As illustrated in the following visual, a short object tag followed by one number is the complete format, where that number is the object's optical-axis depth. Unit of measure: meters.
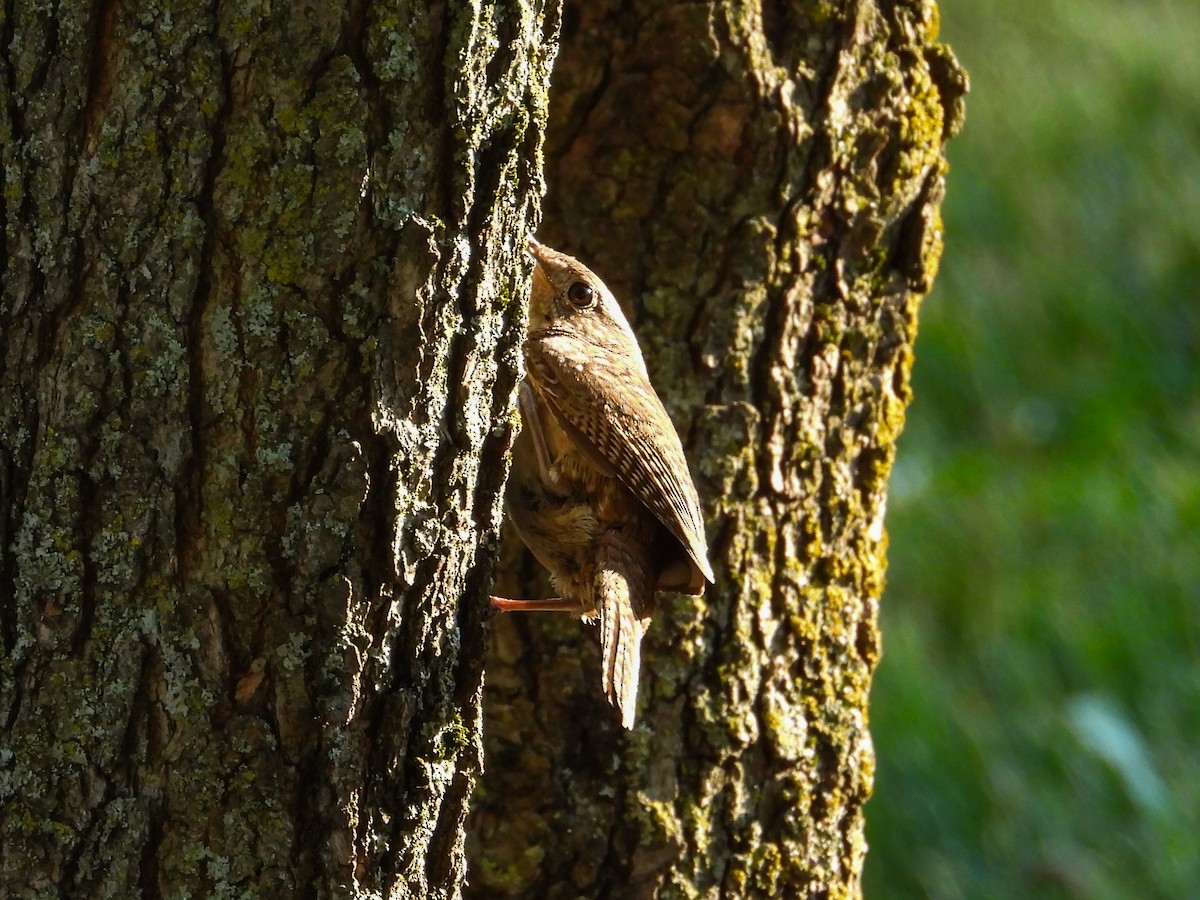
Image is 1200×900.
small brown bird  6.80
